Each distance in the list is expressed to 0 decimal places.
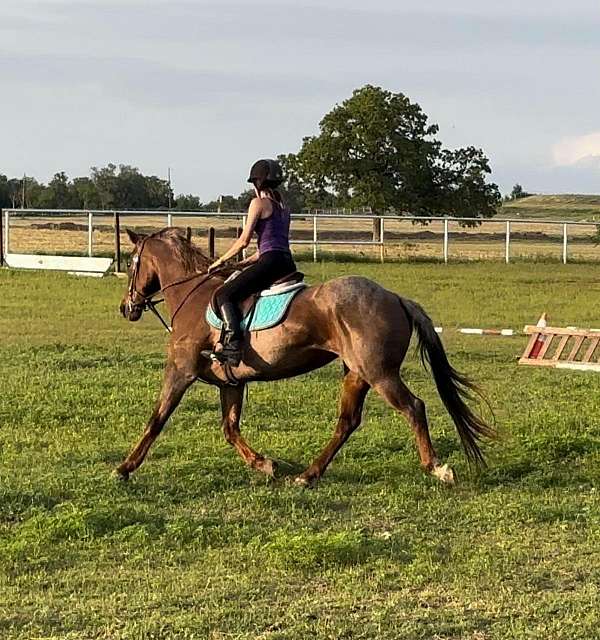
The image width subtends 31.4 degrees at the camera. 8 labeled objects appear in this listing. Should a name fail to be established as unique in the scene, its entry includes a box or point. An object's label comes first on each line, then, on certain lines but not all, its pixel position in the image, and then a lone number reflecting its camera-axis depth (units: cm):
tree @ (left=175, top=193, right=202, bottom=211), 7735
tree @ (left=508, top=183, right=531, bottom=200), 14400
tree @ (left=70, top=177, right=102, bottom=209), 8225
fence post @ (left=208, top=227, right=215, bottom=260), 2432
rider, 795
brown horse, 762
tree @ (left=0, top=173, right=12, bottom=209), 8089
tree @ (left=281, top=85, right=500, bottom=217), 4897
